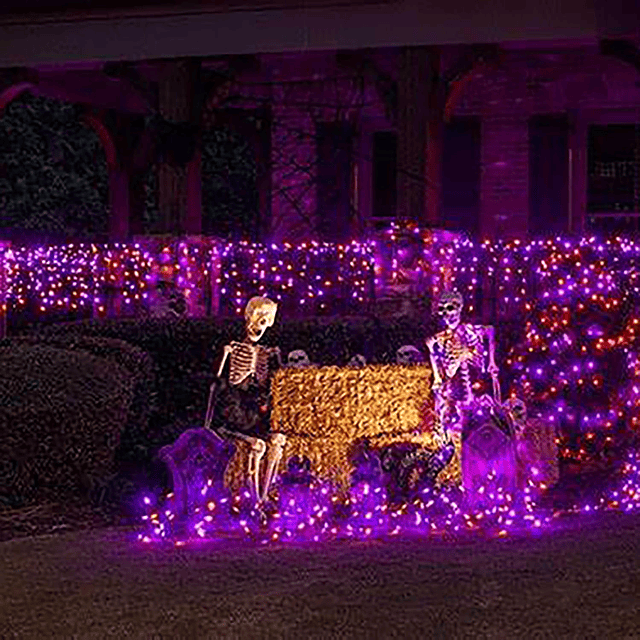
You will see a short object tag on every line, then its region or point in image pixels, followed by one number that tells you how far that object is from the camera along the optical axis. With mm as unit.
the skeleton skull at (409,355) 11758
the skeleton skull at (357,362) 11505
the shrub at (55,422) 11117
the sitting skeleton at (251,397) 10453
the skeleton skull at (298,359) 11523
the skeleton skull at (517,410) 11398
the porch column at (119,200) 22547
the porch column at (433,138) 15703
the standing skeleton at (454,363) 11109
